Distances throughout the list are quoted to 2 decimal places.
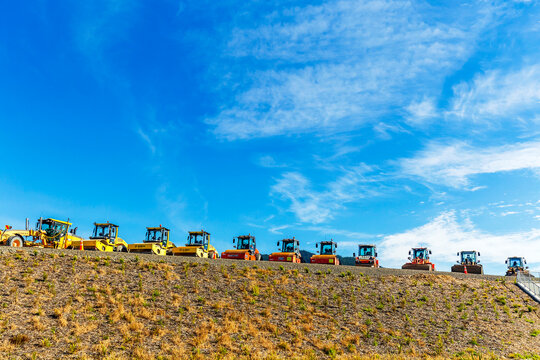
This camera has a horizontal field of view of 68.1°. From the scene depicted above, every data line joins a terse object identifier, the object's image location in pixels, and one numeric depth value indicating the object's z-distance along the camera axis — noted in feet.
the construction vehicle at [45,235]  97.30
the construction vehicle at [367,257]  114.01
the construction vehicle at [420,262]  114.62
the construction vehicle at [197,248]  112.16
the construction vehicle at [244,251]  111.34
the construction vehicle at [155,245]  108.68
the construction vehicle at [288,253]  111.14
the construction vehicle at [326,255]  110.11
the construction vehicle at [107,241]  106.52
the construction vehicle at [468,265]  123.03
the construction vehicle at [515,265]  136.56
